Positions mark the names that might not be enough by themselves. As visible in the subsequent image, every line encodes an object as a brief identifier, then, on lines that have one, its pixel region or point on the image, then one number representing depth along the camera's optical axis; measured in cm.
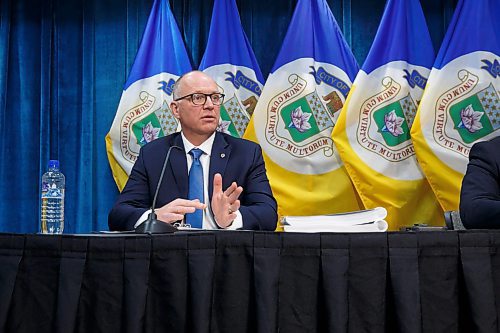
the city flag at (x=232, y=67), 338
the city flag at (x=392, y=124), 320
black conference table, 139
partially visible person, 218
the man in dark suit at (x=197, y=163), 262
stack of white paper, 179
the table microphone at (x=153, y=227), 161
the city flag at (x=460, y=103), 312
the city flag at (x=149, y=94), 343
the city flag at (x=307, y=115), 327
